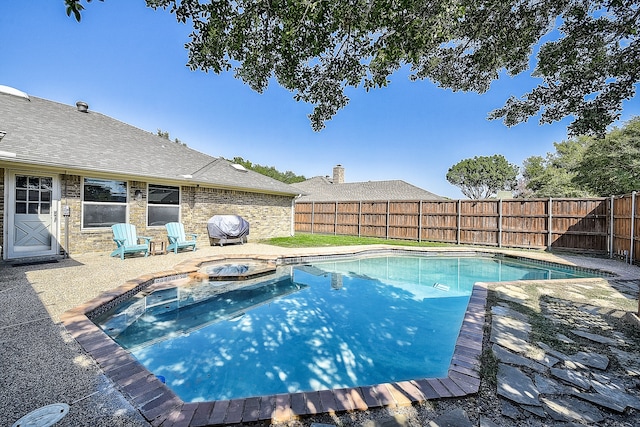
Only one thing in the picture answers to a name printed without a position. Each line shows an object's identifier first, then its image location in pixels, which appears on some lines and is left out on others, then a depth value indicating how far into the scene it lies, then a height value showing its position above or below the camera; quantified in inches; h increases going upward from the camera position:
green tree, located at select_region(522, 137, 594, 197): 956.0 +189.2
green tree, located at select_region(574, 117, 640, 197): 626.2 +140.1
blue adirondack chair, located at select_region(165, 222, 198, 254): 365.1 -35.2
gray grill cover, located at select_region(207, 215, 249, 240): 432.5 -23.4
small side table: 351.6 -48.5
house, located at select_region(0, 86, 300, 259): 285.1 +37.1
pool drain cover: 75.9 -58.6
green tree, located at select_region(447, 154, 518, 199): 1321.4 +198.3
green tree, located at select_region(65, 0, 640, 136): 118.5 +92.3
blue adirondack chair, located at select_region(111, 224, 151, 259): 308.2 -33.6
